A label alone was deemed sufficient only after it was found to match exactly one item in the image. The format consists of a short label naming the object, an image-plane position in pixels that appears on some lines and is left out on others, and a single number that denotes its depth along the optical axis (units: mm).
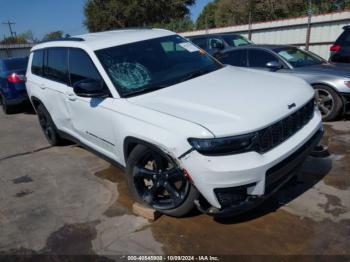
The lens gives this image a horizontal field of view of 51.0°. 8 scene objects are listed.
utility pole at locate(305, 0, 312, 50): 12752
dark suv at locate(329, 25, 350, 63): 8172
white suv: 3004
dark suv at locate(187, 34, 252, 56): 11578
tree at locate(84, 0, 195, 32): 34781
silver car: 6367
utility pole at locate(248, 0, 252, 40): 15333
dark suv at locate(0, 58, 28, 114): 9414
